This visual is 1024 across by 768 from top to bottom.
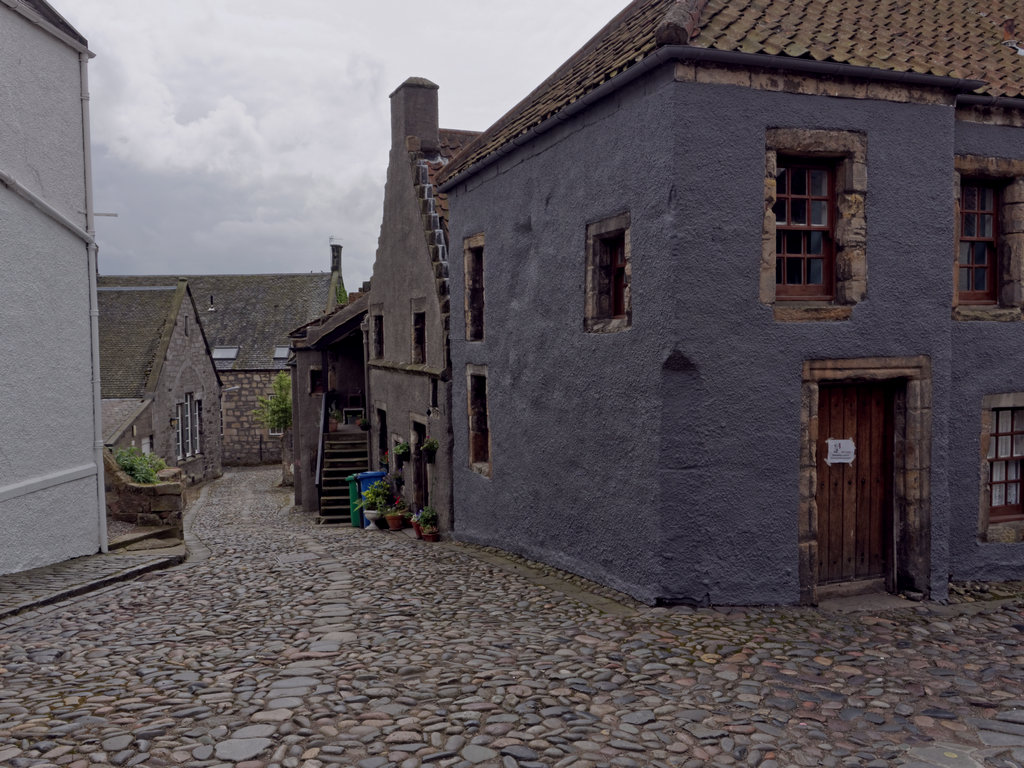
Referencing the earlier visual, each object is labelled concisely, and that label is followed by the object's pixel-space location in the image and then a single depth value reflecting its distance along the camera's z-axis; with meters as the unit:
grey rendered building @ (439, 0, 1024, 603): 7.83
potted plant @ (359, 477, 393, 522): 17.42
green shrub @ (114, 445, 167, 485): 13.62
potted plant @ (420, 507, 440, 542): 14.54
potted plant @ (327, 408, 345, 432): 24.91
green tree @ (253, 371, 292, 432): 33.06
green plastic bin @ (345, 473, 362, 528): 19.67
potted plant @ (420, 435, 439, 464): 14.50
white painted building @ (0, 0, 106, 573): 9.48
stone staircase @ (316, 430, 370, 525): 21.59
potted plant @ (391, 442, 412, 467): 16.80
